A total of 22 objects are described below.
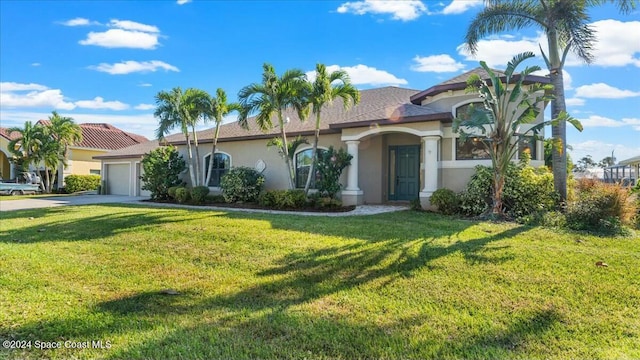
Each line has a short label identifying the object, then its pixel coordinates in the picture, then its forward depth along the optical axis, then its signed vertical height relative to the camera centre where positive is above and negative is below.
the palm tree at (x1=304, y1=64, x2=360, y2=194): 13.45 +3.24
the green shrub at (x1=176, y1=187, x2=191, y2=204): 18.17 -0.85
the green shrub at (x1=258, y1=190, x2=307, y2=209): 14.58 -0.82
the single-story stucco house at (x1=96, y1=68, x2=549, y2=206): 13.65 +1.39
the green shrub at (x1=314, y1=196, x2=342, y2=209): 14.20 -0.91
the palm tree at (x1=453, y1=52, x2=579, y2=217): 10.70 +1.67
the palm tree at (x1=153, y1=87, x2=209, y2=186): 17.30 +3.16
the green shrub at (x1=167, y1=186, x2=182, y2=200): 18.81 -0.71
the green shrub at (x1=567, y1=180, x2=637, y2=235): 9.25 -0.76
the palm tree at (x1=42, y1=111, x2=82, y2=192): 28.42 +2.79
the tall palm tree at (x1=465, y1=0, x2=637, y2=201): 12.01 +4.99
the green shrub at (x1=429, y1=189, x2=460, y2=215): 12.40 -0.70
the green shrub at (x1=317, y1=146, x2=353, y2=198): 14.77 +0.38
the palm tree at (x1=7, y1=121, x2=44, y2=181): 28.33 +2.36
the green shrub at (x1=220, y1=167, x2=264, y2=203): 16.77 -0.34
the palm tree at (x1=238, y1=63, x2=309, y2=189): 13.94 +3.11
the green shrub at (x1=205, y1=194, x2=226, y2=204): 17.68 -1.02
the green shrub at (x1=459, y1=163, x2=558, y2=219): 11.45 -0.39
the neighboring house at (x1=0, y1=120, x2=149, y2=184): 31.91 +2.52
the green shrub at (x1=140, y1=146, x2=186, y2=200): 19.61 +0.35
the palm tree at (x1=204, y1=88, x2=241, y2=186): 17.47 +3.29
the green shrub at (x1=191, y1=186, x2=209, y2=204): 17.55 -0.78
